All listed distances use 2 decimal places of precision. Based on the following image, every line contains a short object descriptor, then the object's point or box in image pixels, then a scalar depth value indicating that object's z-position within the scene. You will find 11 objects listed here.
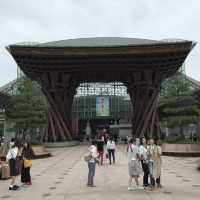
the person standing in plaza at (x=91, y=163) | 8.75
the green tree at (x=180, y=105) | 23.58
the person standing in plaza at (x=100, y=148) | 14.38
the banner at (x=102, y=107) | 38.91
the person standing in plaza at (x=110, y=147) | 14.56
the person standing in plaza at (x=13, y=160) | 8.61
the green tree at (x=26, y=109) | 25.74
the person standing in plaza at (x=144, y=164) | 8.21
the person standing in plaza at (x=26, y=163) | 9.10
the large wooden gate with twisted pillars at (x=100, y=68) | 31.93
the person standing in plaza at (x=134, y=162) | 7.96
